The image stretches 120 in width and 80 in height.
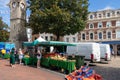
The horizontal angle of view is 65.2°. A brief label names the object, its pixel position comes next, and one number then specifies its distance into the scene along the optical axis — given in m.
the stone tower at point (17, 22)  14.93
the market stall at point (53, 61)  6.91
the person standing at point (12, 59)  8.15
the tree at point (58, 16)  13.75
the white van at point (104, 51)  11.79
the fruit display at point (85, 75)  5.30
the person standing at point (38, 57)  8.29
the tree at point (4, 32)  25.15
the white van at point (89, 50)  10.00
